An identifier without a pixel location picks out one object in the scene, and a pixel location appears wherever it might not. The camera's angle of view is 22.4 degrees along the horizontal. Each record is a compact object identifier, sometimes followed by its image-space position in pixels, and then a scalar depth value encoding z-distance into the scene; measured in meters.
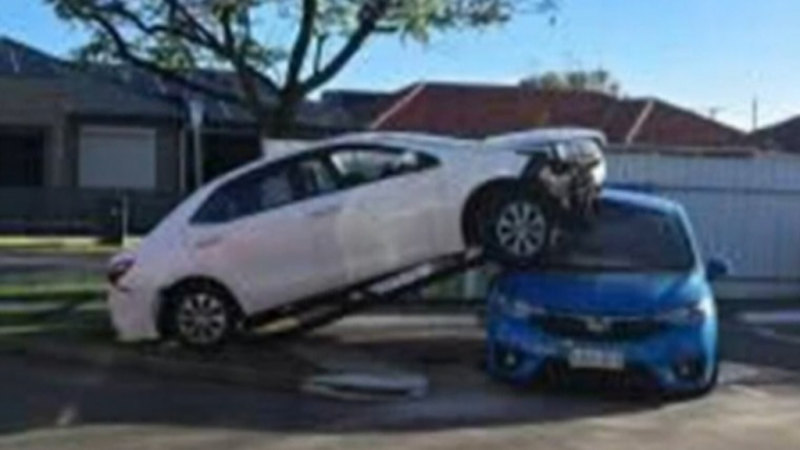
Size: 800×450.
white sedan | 17.69
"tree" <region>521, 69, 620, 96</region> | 78.50
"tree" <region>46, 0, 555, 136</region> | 28.92
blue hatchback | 15.98
